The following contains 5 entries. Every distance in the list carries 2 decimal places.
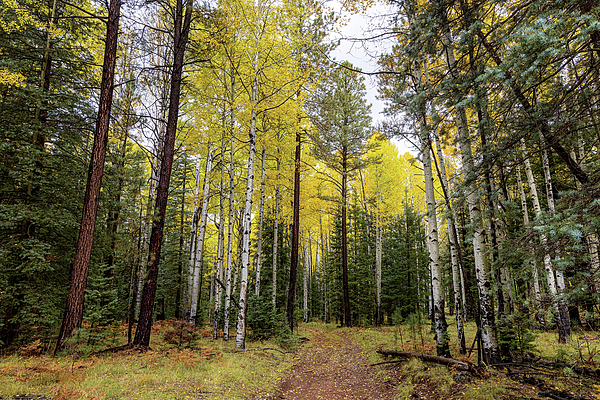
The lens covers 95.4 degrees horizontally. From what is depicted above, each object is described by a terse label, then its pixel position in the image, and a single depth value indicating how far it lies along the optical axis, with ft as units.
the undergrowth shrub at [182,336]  25.42
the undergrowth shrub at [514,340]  17.52
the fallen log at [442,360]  16.48
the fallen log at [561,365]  14.31
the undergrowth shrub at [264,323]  36.50
